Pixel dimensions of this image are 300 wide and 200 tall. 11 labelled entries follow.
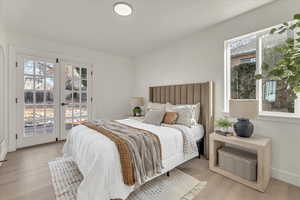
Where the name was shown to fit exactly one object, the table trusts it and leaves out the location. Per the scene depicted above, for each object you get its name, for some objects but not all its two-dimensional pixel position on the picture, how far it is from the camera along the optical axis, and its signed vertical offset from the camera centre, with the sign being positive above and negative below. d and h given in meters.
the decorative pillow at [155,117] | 2.69 -0.36
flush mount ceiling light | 2.13 +1.41
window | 2.10 +0.46
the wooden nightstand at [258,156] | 1.76 -0.77
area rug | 1.67 -1.13
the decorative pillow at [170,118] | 2.65 -0.36
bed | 1.41 -0.62
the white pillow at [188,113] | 2.58 -0.27
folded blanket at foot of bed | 1.50 -0.62
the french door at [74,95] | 3.60 +0.09
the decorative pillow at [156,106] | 3.23 -0.18
